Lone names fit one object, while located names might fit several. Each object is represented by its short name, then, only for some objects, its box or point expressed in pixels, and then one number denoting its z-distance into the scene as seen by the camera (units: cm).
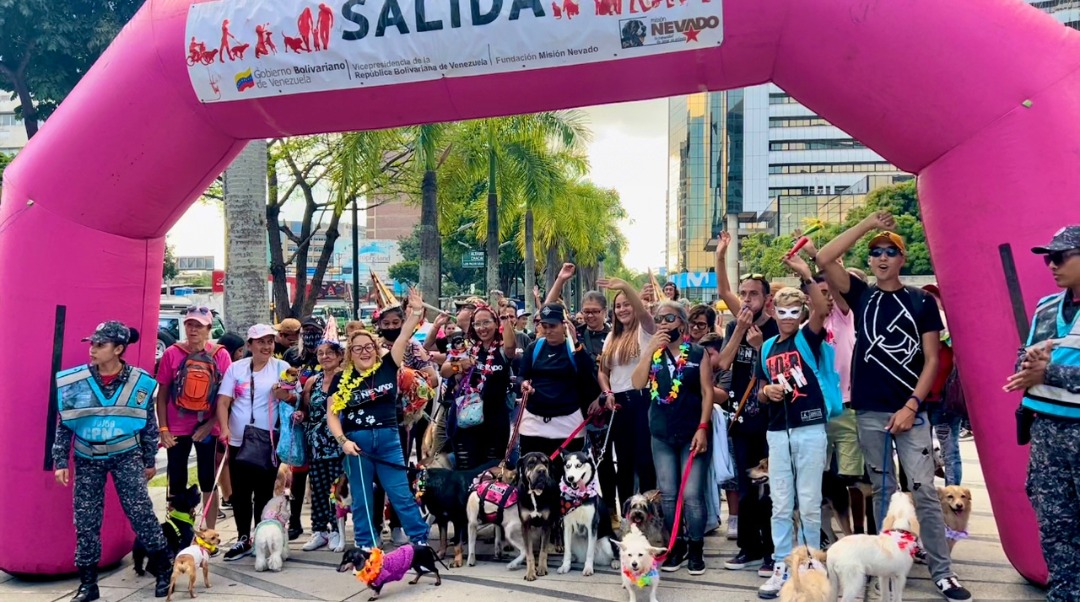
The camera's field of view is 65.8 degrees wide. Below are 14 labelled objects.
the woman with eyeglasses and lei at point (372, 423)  595
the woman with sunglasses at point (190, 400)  631
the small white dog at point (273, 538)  608
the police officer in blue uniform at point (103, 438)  528
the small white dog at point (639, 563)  486
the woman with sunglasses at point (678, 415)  567
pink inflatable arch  466
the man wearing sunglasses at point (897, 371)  494
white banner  512
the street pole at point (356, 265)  2484
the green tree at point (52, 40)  1646
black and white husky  563
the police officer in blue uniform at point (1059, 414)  371
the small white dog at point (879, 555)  443
